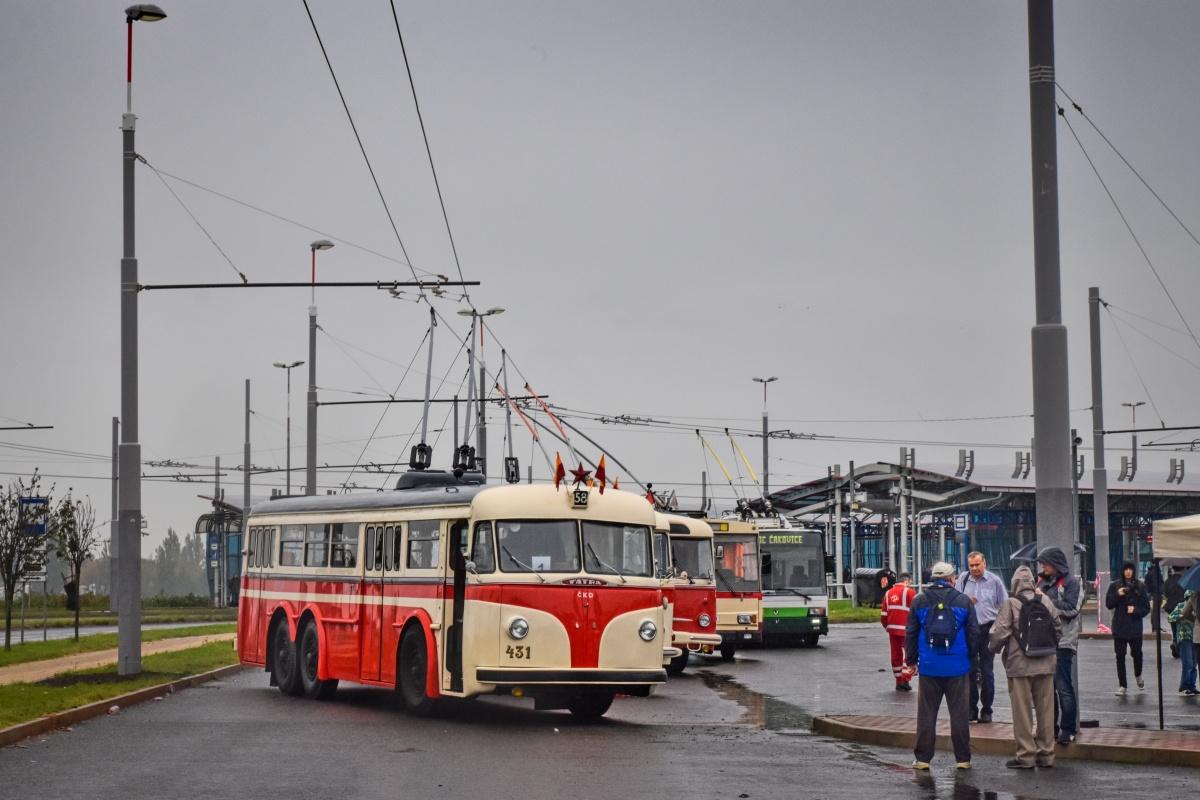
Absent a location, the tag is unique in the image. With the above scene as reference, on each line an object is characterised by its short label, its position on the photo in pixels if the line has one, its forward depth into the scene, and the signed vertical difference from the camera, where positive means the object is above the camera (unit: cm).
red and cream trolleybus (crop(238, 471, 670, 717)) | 1867 -62
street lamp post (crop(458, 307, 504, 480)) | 3951 +304
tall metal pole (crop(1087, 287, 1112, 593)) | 4106 +243
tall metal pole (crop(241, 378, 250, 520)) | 5731 +200
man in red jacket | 2473 -109
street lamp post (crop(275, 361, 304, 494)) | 6665 +674
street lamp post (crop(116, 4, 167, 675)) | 2542 +115
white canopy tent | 1762 -3
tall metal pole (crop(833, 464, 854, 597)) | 5925 +84
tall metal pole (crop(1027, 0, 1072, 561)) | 1592 +195
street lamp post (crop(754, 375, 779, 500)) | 6559 +265
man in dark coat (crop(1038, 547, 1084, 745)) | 1545 -75
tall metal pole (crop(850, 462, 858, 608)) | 6711 -103
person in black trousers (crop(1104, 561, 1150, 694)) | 2352 -100
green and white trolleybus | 4044 -110
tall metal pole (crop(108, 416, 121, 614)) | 6071 -25
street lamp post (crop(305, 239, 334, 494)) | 4228 +297
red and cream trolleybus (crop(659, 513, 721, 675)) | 2972 -91
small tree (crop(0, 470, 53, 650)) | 3597 +10
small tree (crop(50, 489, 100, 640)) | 4194 +18
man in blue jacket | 1462 -97
